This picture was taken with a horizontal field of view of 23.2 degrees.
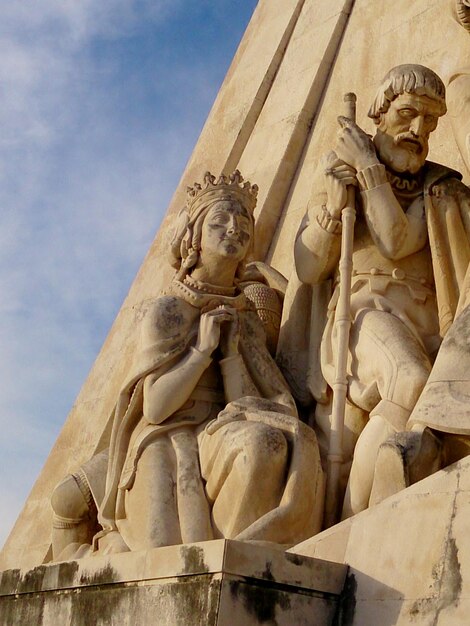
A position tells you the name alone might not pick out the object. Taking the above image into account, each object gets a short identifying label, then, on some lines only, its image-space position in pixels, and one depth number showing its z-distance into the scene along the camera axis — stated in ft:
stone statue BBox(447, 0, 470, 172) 17.50
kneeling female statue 15.01
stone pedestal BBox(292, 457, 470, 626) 11.34
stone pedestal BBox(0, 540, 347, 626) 11.86
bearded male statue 16.63
